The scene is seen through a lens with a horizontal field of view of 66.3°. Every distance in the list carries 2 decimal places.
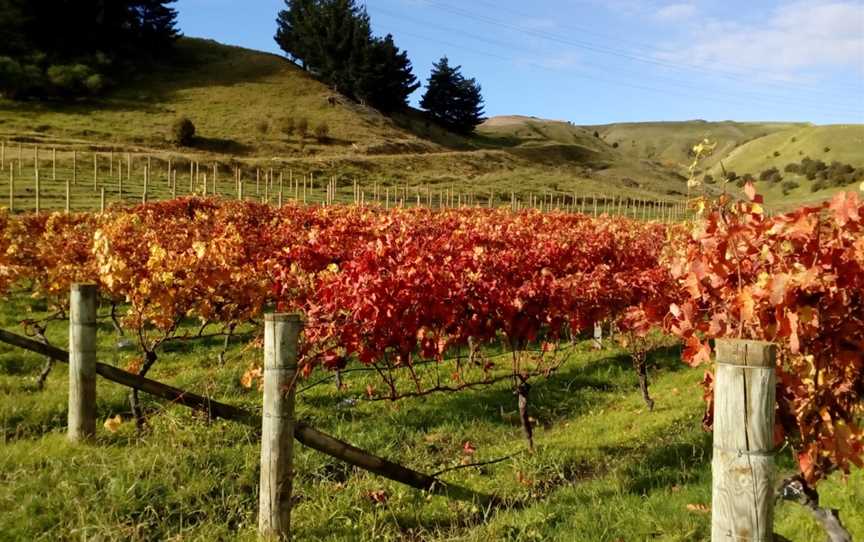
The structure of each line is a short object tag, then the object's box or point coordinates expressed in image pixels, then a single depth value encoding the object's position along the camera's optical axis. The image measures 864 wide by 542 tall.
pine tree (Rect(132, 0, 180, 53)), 68.94
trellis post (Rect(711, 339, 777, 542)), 2.19
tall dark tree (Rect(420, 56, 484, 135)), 82.31
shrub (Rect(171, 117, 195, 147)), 49.06
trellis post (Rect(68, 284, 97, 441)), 5.22
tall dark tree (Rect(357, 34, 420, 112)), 72.62
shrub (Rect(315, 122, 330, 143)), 58.97
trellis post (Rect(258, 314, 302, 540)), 3.71
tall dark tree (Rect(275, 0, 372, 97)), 74.14
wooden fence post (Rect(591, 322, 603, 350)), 10.72
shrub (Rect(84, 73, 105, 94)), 56.40
